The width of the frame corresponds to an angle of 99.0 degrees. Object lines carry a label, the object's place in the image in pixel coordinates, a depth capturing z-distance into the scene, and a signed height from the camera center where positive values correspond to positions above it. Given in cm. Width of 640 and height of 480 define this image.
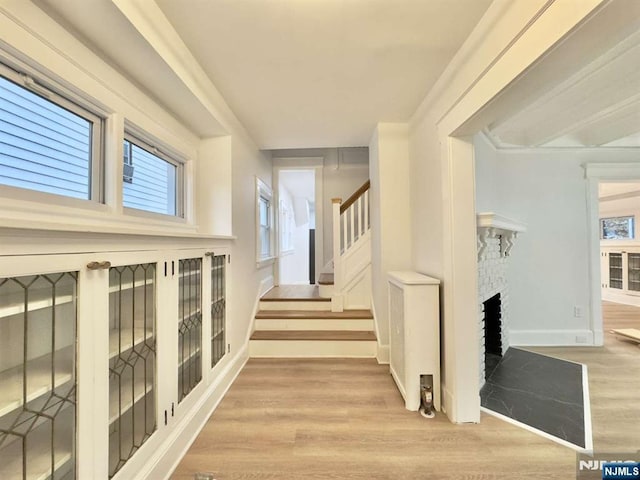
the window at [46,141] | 106 +48
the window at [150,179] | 169 +49
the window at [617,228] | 564 +37
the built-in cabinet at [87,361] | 84 -44
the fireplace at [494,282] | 221 -35
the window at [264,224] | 341 +35
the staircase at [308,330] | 289 -94
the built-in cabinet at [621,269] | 542 -51
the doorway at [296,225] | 523 +52
